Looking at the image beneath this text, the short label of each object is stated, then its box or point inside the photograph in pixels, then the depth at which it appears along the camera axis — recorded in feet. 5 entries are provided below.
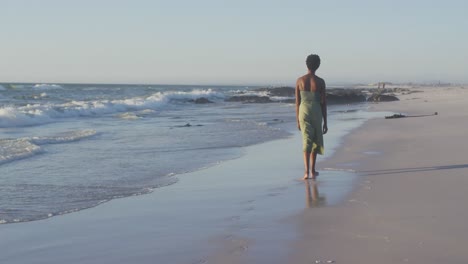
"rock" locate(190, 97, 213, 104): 167.65
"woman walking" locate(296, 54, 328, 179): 24.79
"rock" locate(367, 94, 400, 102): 143.33
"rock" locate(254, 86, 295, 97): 212.15
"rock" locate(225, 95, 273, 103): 156.80
